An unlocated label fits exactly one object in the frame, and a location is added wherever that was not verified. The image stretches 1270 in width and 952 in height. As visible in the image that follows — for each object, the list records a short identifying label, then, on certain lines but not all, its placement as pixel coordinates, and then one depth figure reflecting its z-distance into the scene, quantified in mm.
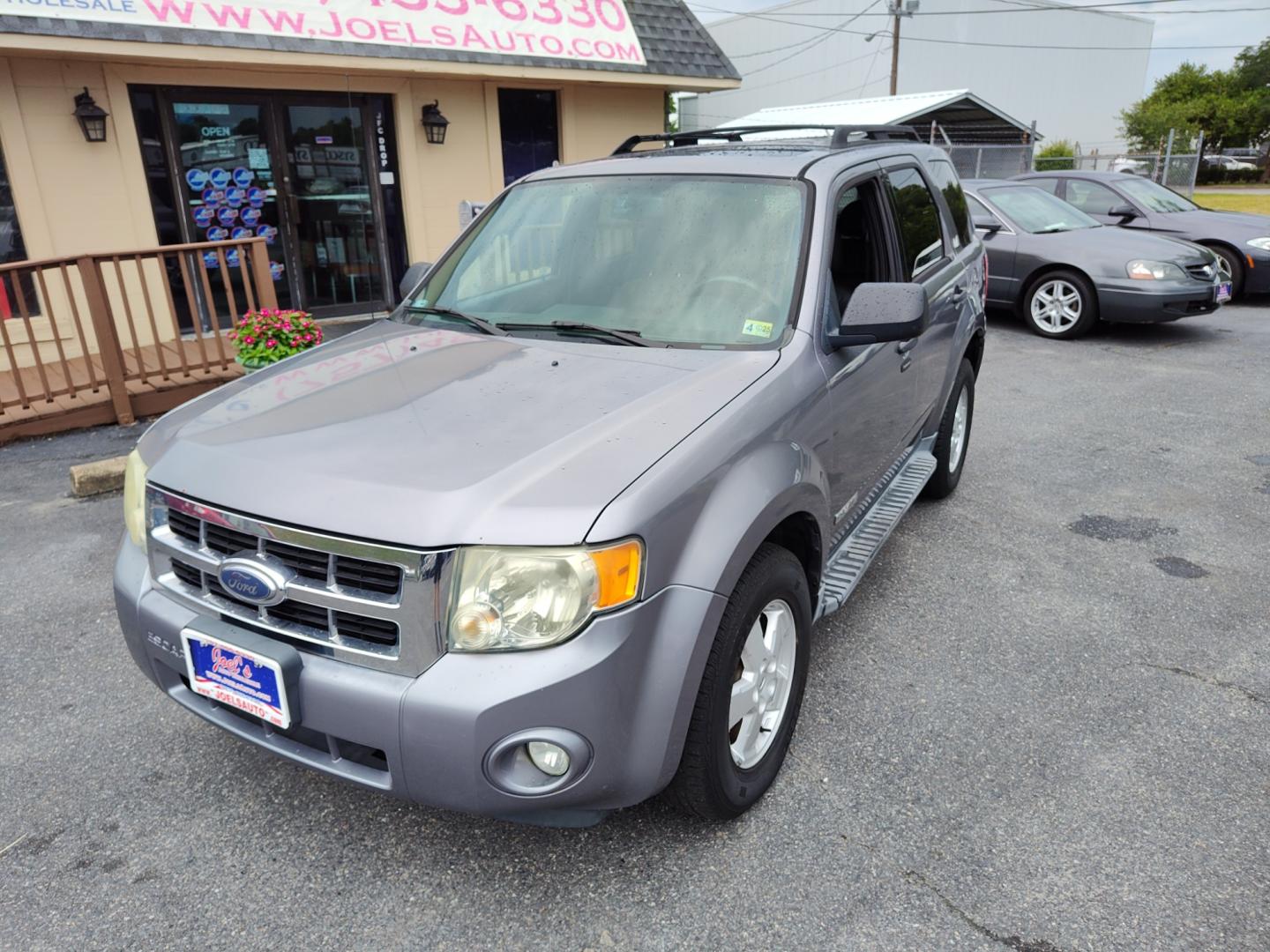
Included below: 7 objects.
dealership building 7758
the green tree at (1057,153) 28192
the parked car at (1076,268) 8734
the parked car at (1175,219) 10742
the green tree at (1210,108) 46094
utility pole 31547
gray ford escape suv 1939
